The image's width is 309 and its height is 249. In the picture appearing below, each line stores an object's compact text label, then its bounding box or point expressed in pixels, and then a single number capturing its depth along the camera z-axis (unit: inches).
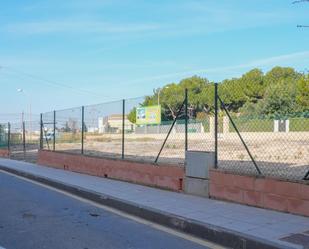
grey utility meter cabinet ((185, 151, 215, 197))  450.3
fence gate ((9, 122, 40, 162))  1194.5
